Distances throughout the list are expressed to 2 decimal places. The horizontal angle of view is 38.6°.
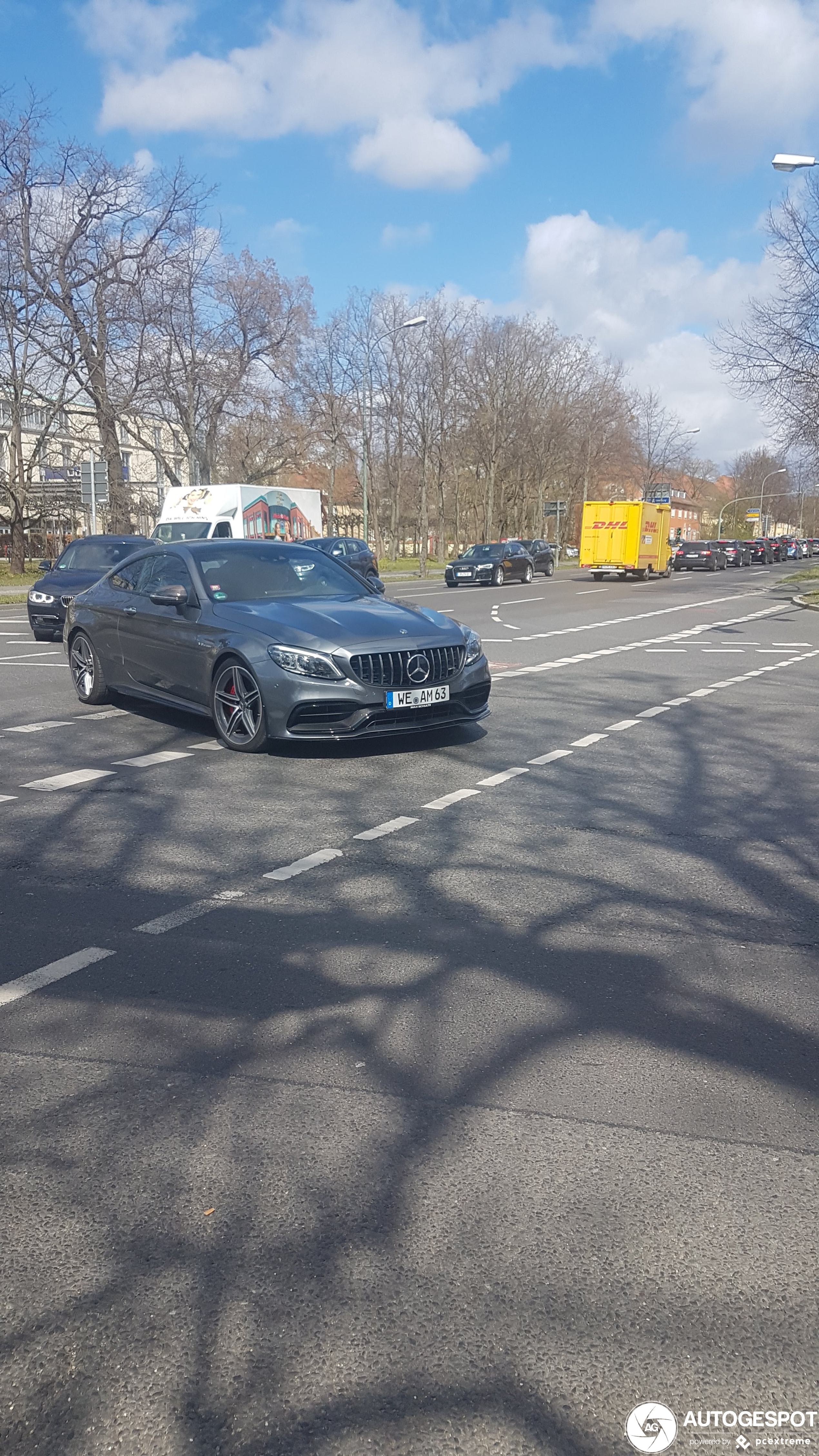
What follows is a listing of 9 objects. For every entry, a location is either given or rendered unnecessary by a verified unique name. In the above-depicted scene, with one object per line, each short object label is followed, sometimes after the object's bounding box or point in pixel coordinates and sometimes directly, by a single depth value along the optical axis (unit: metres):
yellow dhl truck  43.28
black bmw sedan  17.00
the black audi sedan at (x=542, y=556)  47.66
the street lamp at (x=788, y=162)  21.52
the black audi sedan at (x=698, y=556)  59.94
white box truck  28.27
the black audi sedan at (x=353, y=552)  31.41
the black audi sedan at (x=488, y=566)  40.50
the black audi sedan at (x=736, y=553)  63.72
